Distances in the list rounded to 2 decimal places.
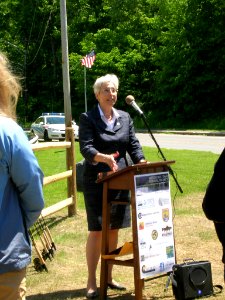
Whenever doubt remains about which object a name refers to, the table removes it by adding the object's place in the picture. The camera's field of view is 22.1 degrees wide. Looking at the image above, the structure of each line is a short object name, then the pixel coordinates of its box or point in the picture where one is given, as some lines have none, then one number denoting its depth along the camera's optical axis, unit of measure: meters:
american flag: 32.00
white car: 32.00
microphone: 5.65
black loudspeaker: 4.85
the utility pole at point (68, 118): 9.06
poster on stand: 4.77
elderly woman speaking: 5.05
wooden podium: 4.71
